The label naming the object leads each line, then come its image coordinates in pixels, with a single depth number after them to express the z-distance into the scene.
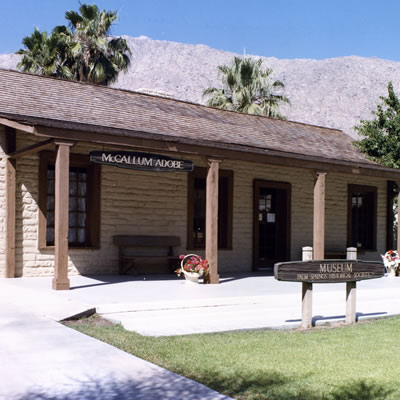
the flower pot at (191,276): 11.66
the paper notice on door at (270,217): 16.47
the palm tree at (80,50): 26.27
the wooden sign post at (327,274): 7.66
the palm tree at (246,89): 28.73
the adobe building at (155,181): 11.16
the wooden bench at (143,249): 13.32
